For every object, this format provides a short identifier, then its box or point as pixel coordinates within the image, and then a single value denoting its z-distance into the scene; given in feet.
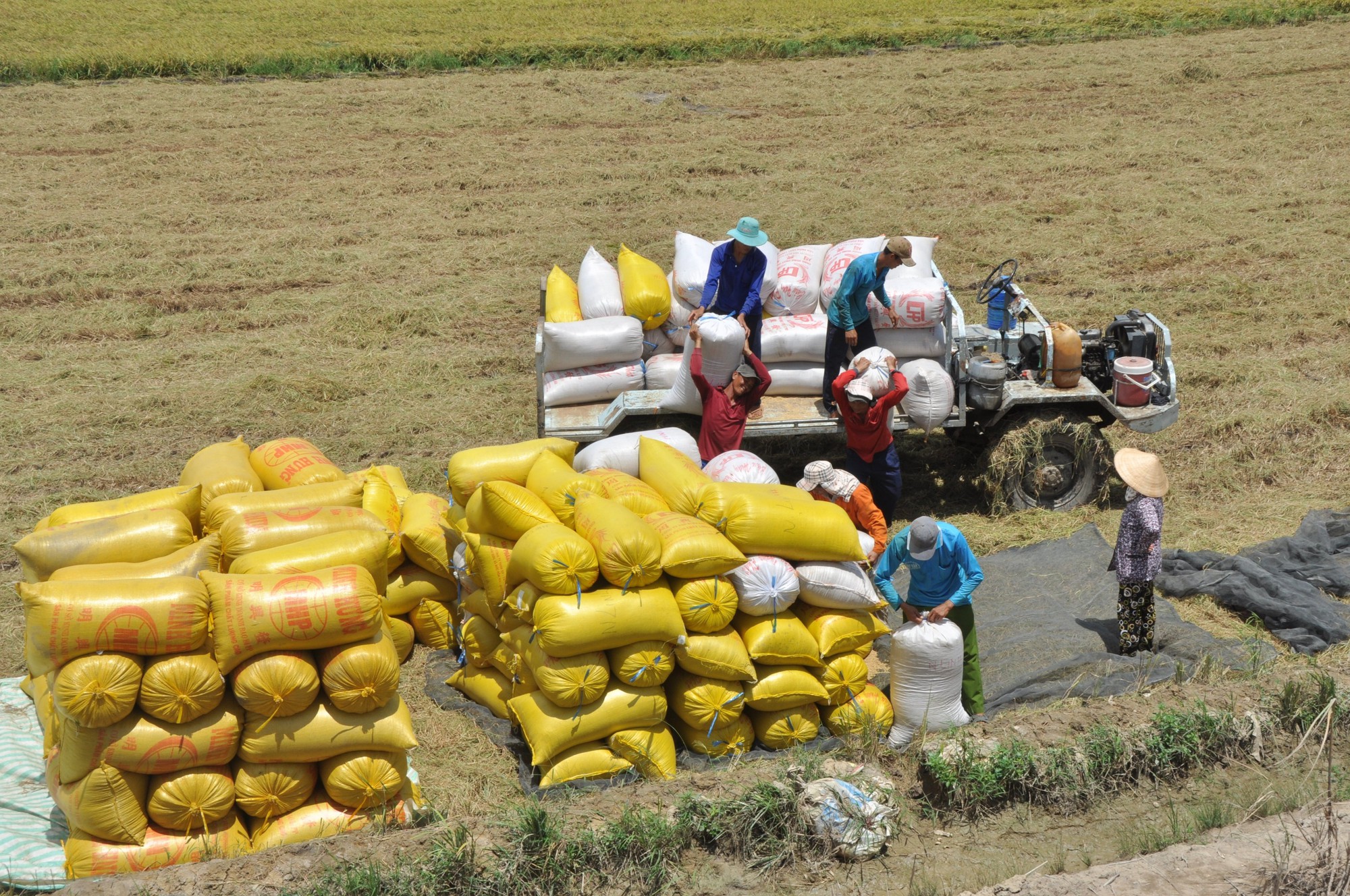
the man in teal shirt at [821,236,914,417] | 25.50
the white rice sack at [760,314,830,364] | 27.61
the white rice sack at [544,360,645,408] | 27.32
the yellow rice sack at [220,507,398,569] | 19.81
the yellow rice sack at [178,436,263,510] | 22.50
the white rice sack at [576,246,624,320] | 28.12
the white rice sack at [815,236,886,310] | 28.73
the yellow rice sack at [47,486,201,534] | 20.70
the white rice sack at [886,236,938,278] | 28.22
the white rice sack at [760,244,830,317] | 28.78
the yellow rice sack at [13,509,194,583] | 18.99
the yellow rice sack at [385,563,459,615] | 22.82
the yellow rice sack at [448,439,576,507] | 22.21
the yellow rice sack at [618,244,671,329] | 27.78
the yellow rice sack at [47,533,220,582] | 18.02
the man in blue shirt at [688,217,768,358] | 27.14
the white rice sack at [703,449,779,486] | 22.95
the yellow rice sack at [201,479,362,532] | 20.92
